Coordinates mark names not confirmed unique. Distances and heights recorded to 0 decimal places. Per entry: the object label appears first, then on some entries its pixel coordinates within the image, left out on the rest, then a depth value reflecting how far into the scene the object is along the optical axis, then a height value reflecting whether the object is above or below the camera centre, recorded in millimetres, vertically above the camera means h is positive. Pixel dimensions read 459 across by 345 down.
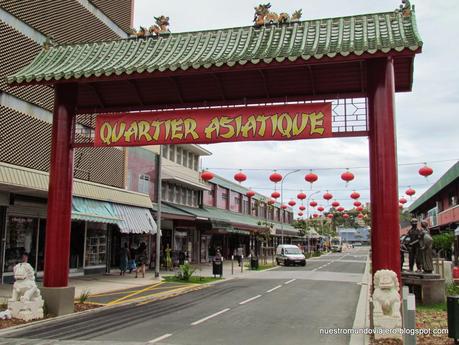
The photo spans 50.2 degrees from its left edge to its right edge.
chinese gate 10320 +3958
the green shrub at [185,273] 25297 -1822
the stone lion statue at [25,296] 12102 -1490
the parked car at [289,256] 42062 -1476
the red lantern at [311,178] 23536 +2923
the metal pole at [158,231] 26347 +353
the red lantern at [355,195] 32034 +2860
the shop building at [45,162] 18609 +3327
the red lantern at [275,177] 23969 +2997
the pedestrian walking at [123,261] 27625 -1342
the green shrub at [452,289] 16984 -1750
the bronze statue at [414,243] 16438 -104
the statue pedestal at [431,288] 14992 -1460
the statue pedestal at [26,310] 12047 -1811
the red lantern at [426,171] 21922 +3067
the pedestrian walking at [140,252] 31212 -920
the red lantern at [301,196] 32656 +2857
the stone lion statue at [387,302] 9492 -1210
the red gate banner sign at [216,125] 11469 +2755
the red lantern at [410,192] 29634 +2880
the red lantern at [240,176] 23438 +2957
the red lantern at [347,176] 22688 +2908
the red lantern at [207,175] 27141 +3459
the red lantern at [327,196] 31689 +2769
